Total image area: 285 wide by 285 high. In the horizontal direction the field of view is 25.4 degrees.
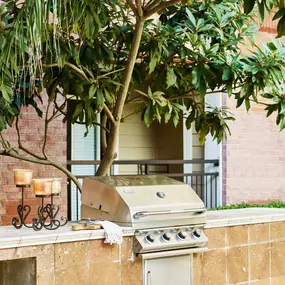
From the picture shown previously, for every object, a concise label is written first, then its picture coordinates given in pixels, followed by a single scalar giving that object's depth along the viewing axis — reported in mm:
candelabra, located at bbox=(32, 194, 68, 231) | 4547
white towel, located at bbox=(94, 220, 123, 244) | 4527
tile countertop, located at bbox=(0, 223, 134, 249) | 4109
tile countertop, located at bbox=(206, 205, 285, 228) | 5341
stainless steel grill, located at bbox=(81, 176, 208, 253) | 4672
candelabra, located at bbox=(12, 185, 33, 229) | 4648
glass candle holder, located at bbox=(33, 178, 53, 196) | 4656
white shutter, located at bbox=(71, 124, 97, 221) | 9352
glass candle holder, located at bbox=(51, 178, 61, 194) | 4695
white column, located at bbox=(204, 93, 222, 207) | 9680
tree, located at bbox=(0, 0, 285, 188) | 5055
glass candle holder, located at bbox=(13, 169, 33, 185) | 4773
